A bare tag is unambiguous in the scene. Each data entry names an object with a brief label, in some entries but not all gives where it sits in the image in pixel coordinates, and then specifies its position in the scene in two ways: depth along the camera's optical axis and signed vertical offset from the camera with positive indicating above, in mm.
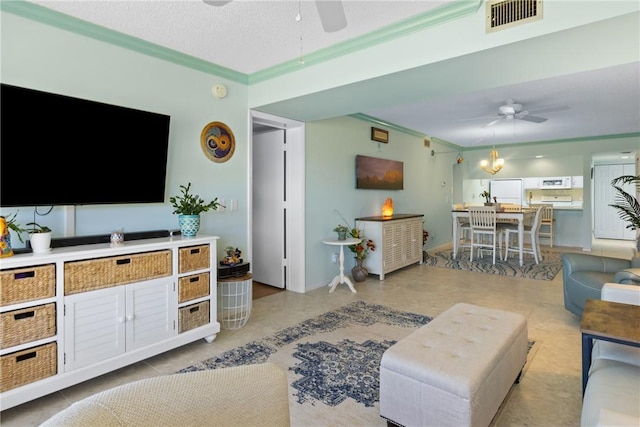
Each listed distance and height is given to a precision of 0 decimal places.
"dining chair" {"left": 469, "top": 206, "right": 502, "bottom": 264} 5984 -184
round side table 4338 -697
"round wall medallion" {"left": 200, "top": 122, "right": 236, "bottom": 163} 3238 +669
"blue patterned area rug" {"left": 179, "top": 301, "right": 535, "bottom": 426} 1953 -1086
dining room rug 5248 -899
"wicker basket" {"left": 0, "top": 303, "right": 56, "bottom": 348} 1848 -633
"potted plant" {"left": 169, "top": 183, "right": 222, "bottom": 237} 2828 +9
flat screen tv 2061 +405
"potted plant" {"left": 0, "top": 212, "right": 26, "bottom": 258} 1921 -153
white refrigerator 8820 +557
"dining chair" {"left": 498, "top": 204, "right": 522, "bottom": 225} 6215 -172
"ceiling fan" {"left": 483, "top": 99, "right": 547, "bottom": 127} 4586 +1368
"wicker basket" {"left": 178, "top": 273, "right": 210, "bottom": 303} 2629 -593
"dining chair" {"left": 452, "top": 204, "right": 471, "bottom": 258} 6691 -451
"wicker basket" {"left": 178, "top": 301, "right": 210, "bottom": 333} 2646 -827
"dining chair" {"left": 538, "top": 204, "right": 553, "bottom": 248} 7546 -224
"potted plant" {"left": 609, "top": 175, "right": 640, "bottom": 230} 2957 +34
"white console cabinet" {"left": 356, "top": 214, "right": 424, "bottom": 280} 4934 -443
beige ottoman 1517 -759
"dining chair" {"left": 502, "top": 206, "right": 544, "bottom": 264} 5984 -367
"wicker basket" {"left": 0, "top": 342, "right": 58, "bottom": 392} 1851 -861
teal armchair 2996 -568
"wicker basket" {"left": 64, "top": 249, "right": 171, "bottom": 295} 2086 -390
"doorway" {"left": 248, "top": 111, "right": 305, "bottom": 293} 4348 +83
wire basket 3287 -915
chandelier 6332 +878
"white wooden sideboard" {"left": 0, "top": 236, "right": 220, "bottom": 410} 1887 -625
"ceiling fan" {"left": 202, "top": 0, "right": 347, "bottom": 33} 1682 +1013
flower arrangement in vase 4770 -492
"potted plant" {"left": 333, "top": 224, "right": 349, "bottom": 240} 4594 -269
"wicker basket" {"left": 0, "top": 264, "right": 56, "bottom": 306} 1841 -404
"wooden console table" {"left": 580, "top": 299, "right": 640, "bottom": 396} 1531 -534
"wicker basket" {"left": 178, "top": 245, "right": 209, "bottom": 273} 2624 -367
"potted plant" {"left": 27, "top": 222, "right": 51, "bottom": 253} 2053 -176
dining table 5848 -93
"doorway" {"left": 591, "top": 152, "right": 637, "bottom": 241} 8809 +420
